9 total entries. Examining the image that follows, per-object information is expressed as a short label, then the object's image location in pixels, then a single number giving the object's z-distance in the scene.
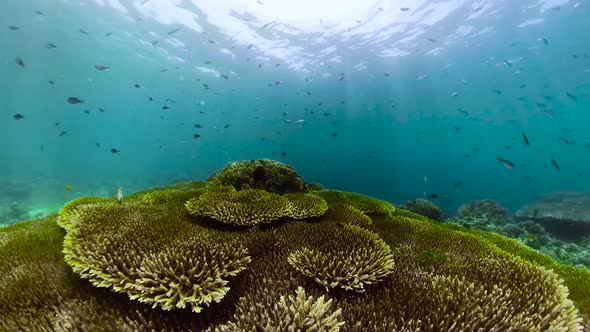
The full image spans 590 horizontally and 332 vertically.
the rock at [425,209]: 17.38
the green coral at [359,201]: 6.57
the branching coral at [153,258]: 2.70
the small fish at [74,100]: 12.38
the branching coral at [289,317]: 2.28
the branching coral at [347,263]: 3.08
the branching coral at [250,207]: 4.68
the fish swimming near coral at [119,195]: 6.19
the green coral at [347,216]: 5.20
